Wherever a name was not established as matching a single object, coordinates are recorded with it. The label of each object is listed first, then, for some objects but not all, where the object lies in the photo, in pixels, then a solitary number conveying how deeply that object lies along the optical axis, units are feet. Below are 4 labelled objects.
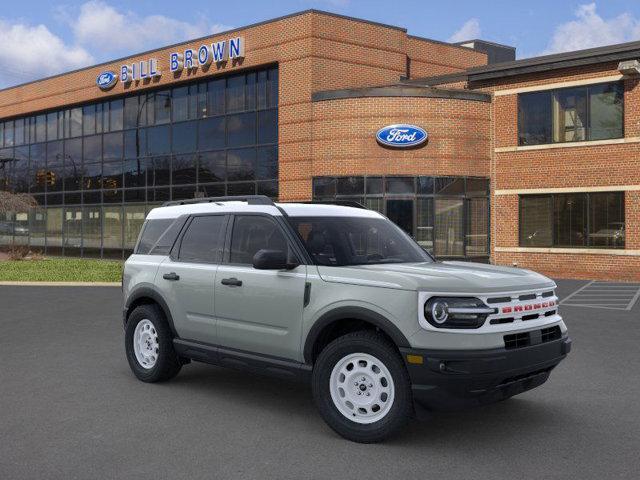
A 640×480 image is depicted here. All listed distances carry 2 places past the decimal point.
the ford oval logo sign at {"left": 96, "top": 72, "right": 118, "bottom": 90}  105.09
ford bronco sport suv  16.47
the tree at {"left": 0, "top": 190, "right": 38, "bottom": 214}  112.57
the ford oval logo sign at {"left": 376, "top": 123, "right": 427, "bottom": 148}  77.51
